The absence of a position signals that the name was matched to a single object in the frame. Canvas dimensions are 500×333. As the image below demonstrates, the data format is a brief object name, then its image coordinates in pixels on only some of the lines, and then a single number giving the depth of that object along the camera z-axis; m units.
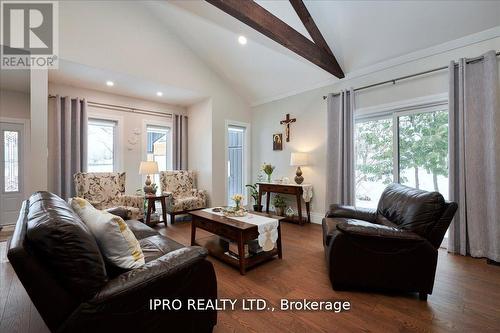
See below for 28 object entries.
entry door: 4.02
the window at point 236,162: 5.89
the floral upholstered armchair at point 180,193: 4.48
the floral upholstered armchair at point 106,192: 3.72
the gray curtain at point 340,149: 3.88
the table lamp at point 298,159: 4.41
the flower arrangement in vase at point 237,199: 2.97
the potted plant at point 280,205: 4.82
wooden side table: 4.16
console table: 4.29
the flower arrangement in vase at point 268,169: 5.03
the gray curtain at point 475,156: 2.63
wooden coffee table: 2.43
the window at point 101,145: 4.55
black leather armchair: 1.90
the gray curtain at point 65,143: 3.96
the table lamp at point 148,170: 4.29
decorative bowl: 2.91
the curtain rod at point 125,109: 4.46
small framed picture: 5.13
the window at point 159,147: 5.20
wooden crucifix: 4.90
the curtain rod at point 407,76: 2.77
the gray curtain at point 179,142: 5.39
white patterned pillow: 1.32
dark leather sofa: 0.98
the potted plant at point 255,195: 5.09
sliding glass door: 3.19
